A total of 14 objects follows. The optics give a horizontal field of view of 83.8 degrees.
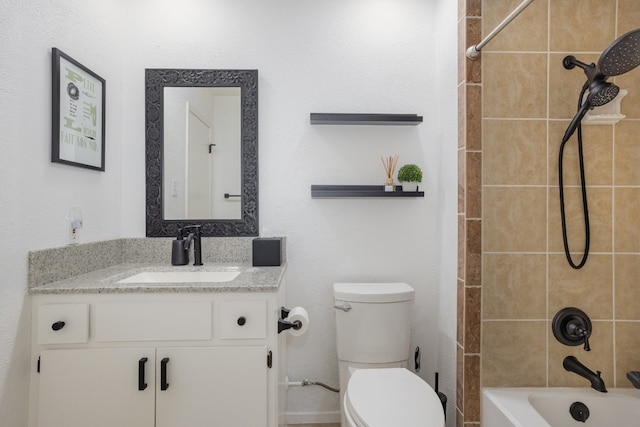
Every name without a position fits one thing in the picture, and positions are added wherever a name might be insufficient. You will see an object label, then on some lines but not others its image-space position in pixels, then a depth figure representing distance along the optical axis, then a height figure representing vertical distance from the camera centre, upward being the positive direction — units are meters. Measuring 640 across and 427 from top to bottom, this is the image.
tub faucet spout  1.43 -0.64
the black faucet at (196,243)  1.83 -0.14
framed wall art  1.45 +0.45
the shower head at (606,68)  1.14 +0.53
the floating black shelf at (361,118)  1.88 +0.52
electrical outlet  1.54 -0.04
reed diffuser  1.92 +0.28
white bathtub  1.44 -0.77
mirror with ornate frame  1.93 +0.34
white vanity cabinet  1.31 -0.54
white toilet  1.73 -0.54
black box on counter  1.79 -0.18
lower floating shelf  1.88 +0.13
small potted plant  1.87 +0.22
